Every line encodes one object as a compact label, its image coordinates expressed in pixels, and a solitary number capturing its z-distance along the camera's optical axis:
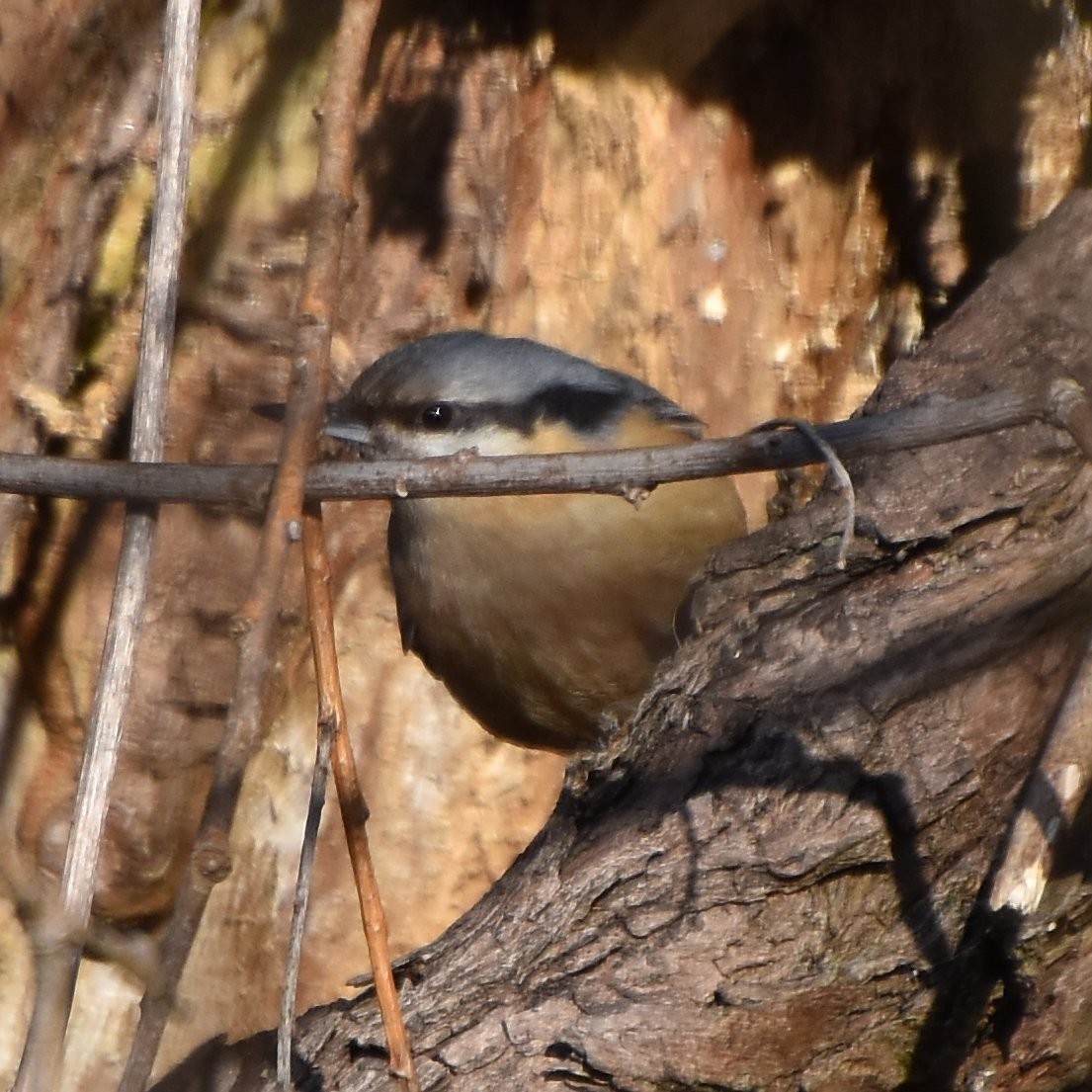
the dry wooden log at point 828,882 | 4.09
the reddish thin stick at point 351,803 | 4.06
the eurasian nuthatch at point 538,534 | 4.15
